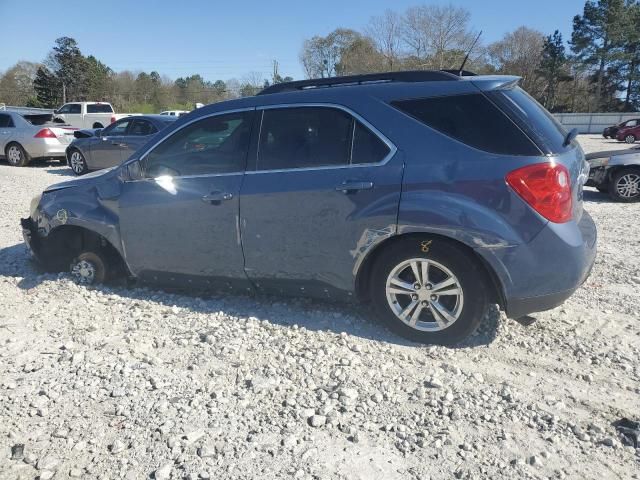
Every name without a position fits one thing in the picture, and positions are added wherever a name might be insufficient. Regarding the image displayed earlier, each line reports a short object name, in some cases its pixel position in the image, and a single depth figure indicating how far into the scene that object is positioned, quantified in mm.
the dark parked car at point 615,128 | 33656
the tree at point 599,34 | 57938
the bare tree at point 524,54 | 62844
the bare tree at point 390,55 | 45969
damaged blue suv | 3125
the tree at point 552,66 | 61906
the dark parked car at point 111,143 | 11992
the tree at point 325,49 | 57938
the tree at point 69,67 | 54406
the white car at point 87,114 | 24812
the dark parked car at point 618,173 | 9164
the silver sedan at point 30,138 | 14625
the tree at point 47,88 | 53906
